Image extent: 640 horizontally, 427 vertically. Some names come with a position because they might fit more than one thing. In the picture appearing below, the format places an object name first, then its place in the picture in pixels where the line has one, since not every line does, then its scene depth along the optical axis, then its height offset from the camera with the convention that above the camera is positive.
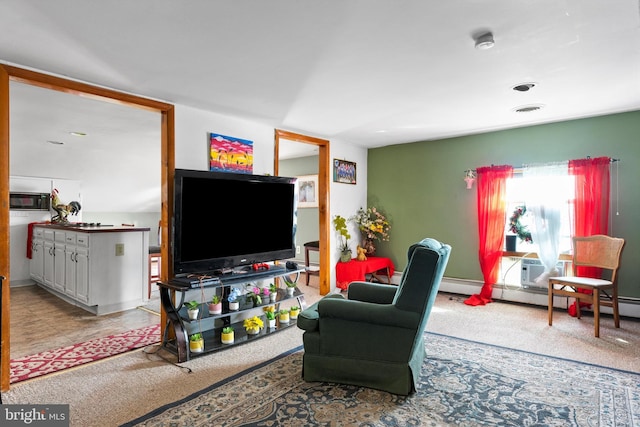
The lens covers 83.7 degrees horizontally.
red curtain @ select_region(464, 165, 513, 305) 4.79 -0.12
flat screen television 3.18 -0.07
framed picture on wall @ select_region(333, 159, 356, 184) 5.51 +0.66
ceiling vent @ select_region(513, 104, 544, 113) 3.81 +1.14
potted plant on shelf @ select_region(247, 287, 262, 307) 3.60 -0.86
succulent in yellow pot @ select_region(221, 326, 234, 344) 3.23 -1.12
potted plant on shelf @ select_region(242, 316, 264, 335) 3.46 -1.10
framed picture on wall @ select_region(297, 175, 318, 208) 6.80 +0.42
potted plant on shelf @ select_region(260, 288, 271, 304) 3.75 -0.87
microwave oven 5.60 +0.18
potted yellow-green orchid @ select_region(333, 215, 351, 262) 5.41 -0.33
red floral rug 2.79 -1.24
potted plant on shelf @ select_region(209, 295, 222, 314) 3.25 -0.85
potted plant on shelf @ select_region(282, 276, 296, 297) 4.01 -0.82
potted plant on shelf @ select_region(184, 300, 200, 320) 3.13 -0.86
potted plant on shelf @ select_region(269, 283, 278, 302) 3.79 -0.87
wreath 4.69 -0.17
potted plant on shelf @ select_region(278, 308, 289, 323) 3.83 -1.11
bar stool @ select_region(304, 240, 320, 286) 5.79 -0.63
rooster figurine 5.82 +0.06
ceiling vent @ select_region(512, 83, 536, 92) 3.14 +1.13
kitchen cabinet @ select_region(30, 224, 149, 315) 4.27 -0.69
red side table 5.27 -0.85
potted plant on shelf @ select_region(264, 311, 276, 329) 3.67 -1.09
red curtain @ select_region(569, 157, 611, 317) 4.11 +0.16
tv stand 3.04 -0.93
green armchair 2.30 -0.82
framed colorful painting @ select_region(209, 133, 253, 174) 3.77 +0.64
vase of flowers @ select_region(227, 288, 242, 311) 3.38 -0.85
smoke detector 2.24 +1.10
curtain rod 4.10 +0.60
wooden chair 3.54 -0.69
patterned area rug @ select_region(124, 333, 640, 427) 2.09 -1.21
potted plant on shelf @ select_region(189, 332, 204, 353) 3.06 -1.13
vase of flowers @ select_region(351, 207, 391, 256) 5.85 -0.22
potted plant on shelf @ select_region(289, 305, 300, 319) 3.95 -1.10
